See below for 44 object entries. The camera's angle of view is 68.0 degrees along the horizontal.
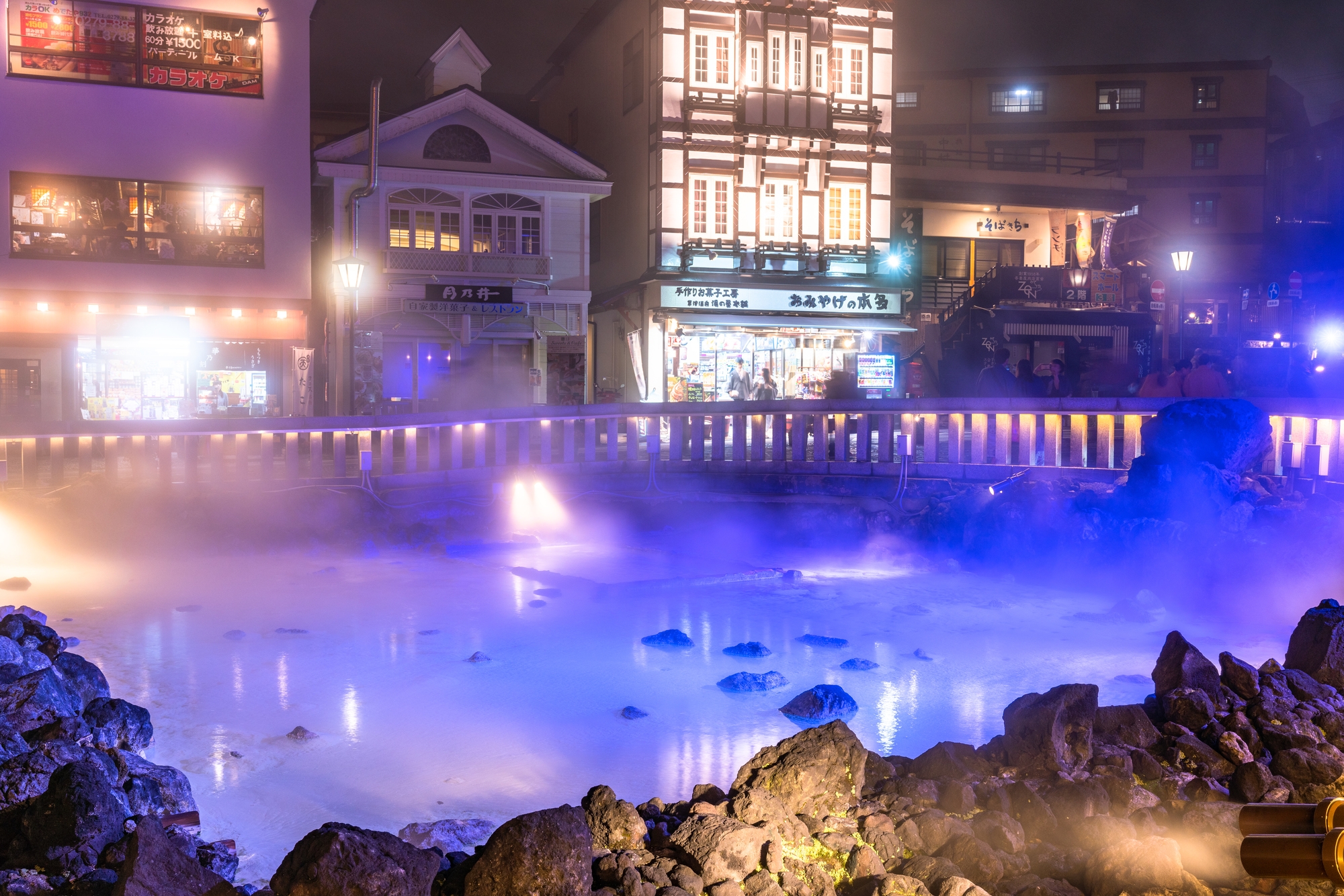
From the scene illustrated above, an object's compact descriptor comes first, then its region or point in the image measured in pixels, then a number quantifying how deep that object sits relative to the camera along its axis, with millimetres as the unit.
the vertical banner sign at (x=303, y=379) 24016
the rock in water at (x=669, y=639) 8422
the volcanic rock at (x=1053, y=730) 4953
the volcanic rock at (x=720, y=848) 3705
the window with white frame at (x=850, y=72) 29016
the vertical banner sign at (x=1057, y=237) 34906
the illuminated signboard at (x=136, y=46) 21875
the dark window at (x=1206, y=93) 43844
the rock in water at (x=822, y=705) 6410
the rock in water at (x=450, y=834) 4414
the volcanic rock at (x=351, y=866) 3270
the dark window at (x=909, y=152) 35750
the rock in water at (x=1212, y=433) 11406
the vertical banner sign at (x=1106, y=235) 33094
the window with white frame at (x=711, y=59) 27688
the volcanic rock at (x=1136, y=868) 3678
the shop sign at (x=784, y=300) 27297
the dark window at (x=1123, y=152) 43750
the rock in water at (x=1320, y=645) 6129
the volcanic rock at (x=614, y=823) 4066
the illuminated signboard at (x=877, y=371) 23719
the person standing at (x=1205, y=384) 13875
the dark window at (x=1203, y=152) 44000
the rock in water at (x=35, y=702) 4734
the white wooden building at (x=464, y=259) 24953
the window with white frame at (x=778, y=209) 28500
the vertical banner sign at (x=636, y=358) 27562
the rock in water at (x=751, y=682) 7109
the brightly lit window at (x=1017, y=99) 43562
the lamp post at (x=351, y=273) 17938
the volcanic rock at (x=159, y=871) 3148
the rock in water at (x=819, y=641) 8492
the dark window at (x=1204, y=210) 44188
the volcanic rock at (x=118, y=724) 5191
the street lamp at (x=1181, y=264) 18812
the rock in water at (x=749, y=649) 8078
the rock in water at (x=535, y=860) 3445
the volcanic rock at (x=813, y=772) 4434
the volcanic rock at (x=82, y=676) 5918
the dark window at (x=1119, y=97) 44125
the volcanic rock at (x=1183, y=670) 5676
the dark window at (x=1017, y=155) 42562
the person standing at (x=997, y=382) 16422
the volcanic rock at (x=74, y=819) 3596
